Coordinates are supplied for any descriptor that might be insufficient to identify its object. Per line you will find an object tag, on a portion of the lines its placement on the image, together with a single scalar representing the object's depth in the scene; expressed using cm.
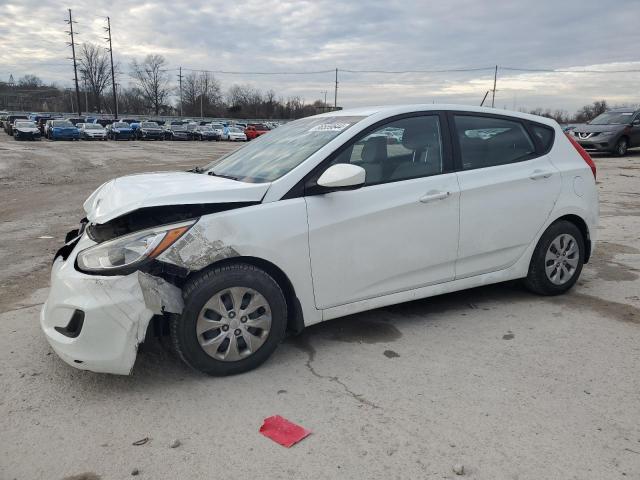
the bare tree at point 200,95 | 10431
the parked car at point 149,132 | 4453
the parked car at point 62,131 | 3919
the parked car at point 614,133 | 1945
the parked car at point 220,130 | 4849
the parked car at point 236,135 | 4774
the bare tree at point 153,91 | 10475
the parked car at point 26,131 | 3634
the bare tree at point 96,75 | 9650
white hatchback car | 306
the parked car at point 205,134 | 4753
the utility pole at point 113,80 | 7112
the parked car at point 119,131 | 4275
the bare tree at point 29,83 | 12156
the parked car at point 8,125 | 4504
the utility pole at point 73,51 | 7394
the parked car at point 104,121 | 6082
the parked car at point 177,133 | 4600
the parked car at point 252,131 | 4992
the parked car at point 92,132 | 4094
